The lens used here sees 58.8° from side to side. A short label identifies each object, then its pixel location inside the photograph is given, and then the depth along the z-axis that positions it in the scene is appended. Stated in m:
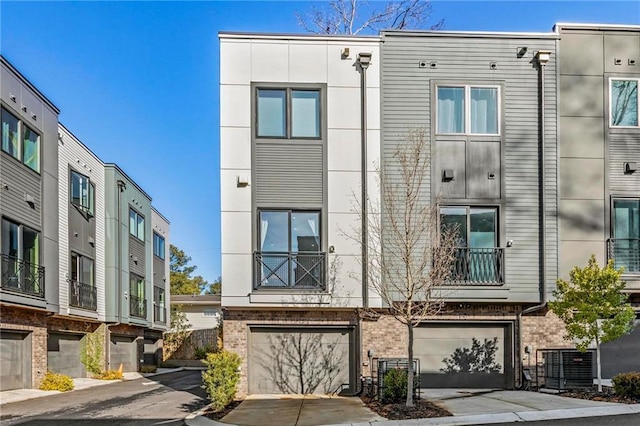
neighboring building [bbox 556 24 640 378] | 14.07
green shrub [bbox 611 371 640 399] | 11.00
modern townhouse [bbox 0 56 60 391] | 16.31
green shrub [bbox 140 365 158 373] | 27.55
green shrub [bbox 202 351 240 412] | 11.87
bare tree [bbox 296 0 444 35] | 23.78
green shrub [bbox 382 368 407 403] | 11.66
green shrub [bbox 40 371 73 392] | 18.03
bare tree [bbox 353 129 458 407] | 12.55
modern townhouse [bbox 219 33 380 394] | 13.64
